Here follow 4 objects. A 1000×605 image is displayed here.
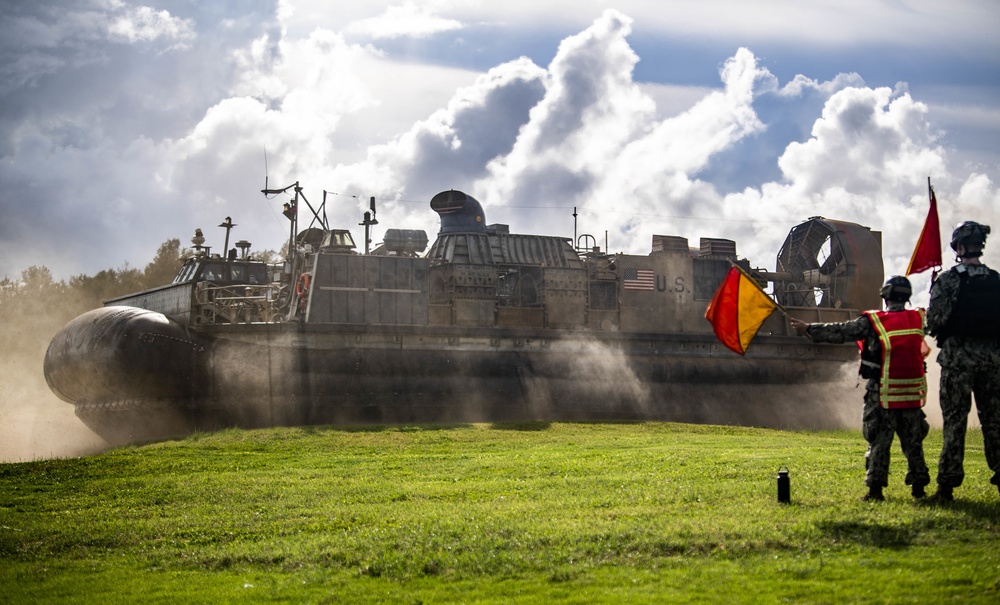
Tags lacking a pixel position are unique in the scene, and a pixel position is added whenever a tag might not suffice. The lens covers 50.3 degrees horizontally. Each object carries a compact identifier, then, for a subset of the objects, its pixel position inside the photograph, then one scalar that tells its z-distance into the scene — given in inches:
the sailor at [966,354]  348.8
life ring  1096.4
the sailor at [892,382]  358.9
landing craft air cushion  996.6
